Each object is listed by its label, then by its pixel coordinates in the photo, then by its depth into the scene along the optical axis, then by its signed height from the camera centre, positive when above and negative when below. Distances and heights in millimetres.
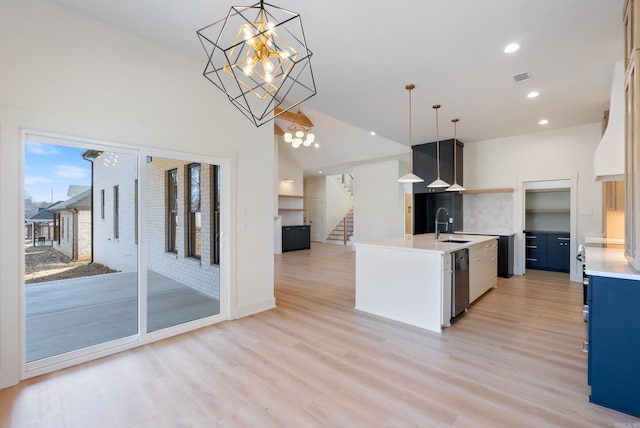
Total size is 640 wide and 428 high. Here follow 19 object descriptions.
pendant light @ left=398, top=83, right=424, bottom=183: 3941 +456
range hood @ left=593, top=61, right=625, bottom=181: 2672 +578
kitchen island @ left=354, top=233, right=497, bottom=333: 3250 -795
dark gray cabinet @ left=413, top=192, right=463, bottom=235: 6398 +71
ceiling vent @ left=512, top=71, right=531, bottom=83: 3466 +1609
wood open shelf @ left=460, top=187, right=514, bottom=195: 6113 +452
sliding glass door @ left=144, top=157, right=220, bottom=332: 3330 -377
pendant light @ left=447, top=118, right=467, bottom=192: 5938 +1148
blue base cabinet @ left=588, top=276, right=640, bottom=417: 1862 -853
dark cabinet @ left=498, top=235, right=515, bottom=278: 5713 -842
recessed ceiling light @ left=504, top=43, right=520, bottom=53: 2889 +1627
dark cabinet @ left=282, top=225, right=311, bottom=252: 10078 -871
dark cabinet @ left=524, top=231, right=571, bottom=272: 6027 -811
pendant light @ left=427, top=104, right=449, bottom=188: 4407 +447
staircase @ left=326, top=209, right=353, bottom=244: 12294 -786
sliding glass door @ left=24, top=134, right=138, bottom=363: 2541 -319
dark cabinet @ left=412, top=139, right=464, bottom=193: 6199 +1050
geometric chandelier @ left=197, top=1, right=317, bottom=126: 1503 +1676
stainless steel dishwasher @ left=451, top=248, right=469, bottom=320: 3445 -869
